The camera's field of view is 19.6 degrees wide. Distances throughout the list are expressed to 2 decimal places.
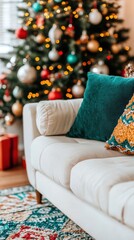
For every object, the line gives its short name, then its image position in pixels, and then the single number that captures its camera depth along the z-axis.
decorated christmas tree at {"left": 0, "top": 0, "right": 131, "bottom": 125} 3.83
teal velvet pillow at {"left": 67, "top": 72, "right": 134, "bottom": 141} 2.53
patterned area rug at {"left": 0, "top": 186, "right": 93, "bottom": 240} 2.28
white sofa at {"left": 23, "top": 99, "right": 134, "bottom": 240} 1.70
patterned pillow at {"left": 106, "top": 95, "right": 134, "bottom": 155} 2.22
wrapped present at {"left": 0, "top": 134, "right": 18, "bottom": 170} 3.66
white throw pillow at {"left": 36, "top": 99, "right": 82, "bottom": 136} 2.68
